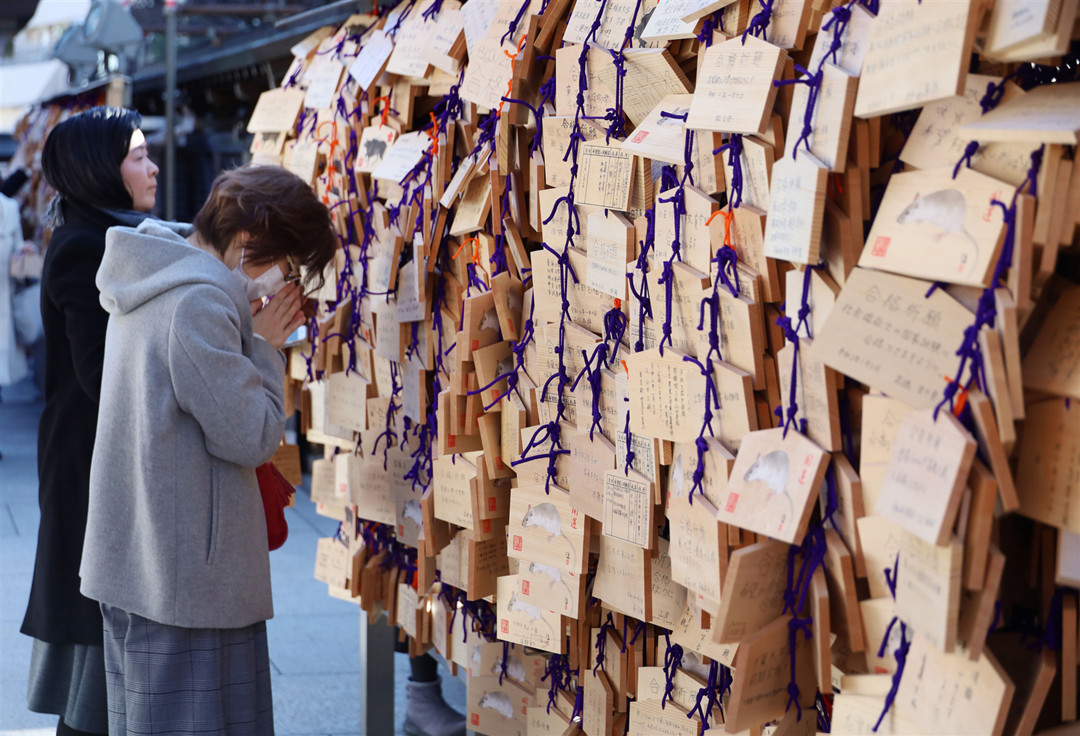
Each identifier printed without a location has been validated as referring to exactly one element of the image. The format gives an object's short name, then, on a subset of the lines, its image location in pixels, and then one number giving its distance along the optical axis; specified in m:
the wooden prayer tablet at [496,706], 5.05
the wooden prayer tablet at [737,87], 4.30
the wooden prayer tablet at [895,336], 4.13
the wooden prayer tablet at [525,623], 4.77
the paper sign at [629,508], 4.54
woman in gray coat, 4.88
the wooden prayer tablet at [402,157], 5.07
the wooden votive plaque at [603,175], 4.57
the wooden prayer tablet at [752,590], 4.29
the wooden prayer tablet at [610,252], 4.58
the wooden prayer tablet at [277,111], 5.68
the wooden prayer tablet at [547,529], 4.70
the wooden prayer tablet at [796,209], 4.24
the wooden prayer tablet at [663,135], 4.46
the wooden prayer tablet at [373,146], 5.19
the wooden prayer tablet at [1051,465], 4.08
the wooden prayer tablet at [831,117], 4.22
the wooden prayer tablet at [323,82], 5.39
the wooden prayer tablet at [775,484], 4.27
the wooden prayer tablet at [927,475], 4.09
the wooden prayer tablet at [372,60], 5.19
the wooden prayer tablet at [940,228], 4.10
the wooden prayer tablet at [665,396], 4.44
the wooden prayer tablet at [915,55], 4.10
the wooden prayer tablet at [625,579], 4.60
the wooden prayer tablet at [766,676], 4.31
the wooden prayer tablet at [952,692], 4.11
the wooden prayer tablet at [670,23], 4.42
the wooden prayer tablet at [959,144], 4.11
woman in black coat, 5.22
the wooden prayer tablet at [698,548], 4.37
